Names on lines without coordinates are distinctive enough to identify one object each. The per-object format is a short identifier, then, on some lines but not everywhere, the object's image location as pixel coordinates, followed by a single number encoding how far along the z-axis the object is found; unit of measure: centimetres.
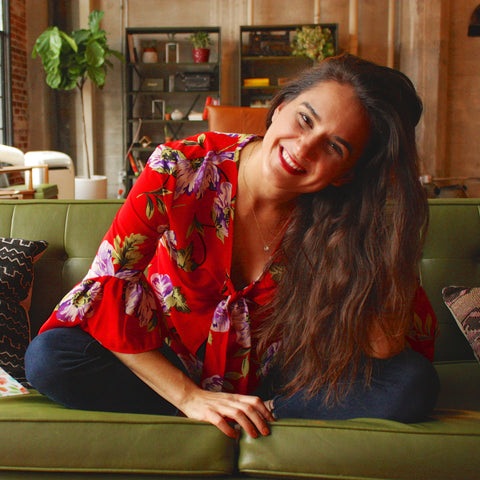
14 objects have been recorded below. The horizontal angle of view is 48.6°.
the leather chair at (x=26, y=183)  408
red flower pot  630
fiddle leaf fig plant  568
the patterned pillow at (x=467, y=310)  140
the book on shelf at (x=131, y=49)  633
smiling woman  108
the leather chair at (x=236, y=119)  301
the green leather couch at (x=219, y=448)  96
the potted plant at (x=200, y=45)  629
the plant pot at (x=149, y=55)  632
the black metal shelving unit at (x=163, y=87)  632
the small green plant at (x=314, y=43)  590
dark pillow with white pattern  138
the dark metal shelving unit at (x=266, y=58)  615
